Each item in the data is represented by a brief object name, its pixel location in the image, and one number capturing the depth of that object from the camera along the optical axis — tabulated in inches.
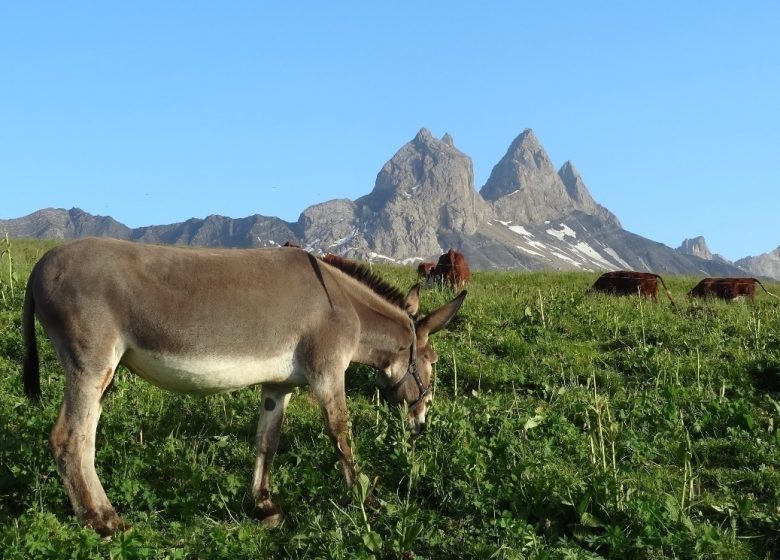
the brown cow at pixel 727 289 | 759.0
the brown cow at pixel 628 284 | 696.4
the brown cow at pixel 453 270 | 743.4
